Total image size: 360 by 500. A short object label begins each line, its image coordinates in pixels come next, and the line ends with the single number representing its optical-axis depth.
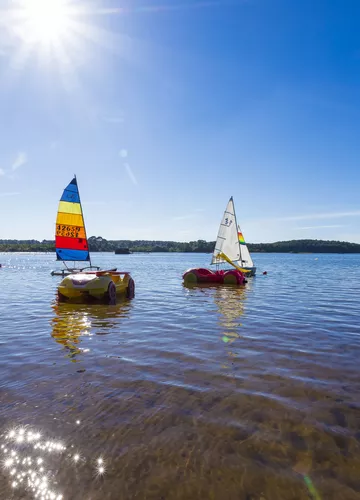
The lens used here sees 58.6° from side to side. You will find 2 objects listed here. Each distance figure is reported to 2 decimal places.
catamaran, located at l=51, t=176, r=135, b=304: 17.94
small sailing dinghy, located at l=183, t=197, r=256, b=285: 32.75
